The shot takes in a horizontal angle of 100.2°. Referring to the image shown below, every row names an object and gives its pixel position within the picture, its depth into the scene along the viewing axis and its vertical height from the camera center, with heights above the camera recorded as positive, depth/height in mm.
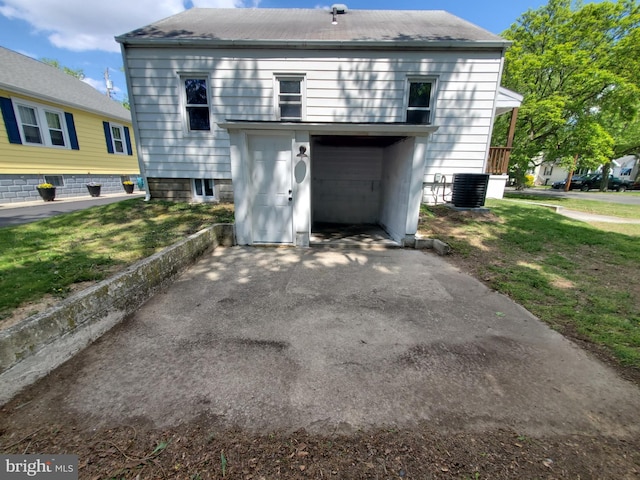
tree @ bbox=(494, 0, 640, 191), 12781 +4730
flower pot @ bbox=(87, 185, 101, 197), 12501 -1014
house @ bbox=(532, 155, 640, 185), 38969 +183
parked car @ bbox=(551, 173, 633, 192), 24359 -838
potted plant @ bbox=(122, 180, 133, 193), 14559 -945
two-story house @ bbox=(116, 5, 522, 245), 7680 +2179
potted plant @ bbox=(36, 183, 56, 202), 10336 -900
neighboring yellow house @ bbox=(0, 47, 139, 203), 9828 +1426
